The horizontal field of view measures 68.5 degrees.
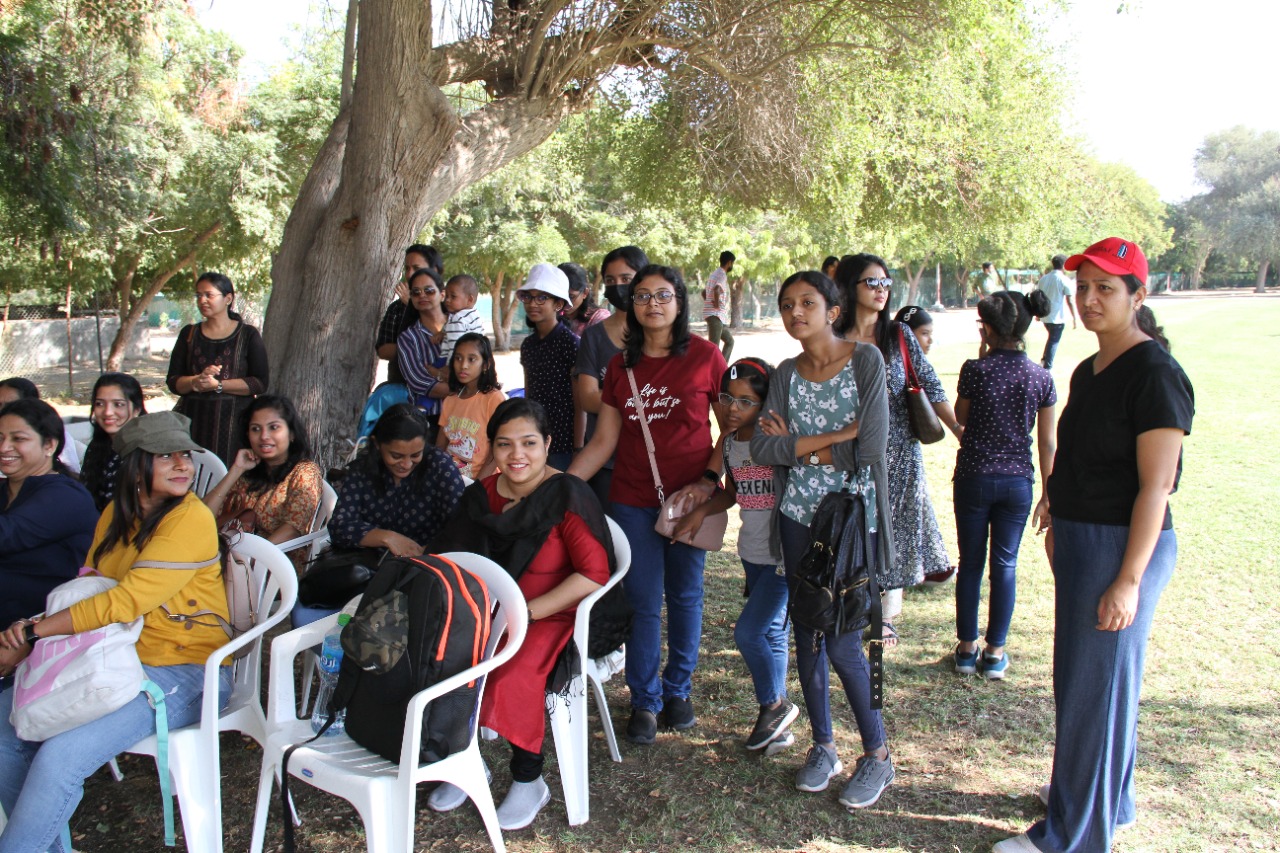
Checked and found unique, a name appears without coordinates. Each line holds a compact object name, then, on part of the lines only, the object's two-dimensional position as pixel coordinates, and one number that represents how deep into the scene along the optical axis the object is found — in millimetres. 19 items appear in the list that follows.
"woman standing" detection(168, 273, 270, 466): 5324
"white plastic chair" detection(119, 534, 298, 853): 2888
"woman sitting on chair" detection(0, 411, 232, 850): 2738
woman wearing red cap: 2584
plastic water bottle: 3027
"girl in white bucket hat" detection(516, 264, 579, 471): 4574
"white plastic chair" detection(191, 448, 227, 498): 4512
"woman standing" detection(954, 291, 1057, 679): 4156
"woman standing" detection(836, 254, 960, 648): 3982
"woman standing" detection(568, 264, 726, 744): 3652
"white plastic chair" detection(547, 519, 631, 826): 3234
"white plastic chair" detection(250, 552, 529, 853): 2623
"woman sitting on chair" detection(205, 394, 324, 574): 4020
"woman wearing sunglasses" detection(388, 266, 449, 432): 5215
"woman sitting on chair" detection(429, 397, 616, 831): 3154
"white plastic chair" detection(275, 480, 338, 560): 4020
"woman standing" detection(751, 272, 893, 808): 3189
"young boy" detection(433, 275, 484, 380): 5215
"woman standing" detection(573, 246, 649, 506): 4129
